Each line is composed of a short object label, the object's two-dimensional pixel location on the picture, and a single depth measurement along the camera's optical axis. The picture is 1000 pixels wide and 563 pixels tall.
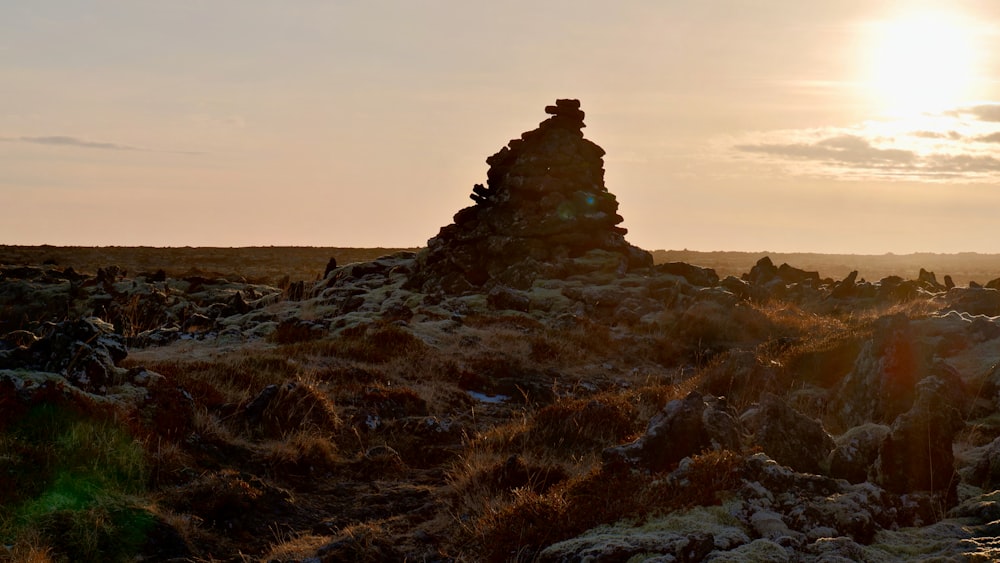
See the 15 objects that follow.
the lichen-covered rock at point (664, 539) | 7.32
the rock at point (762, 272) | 42.88
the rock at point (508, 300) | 33.31
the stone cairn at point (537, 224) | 38.84
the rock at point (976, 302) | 25.02
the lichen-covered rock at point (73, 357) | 13.31
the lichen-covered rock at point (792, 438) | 9.89
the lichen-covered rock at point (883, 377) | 12.76
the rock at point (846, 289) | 36.72
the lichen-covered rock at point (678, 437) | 10.09
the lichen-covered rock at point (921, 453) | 8.85
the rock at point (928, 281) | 39.31
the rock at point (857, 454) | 9.47
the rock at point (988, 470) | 9.17
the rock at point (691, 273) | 38.81
